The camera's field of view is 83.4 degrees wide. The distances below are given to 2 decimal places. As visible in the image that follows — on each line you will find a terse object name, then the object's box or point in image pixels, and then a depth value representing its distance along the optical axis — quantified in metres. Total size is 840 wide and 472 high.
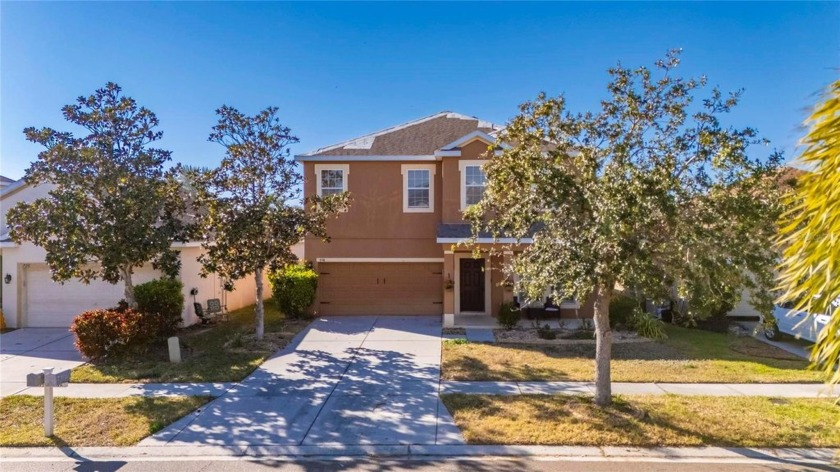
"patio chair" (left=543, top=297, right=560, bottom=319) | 15.37
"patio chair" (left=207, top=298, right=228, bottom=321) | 15.95
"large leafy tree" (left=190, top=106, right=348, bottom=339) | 11.76
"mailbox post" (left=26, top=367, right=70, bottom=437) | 6.77
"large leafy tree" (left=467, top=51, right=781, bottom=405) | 6.07
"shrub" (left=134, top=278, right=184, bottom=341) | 12.98
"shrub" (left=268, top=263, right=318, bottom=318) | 15.72
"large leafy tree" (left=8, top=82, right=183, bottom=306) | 10.54
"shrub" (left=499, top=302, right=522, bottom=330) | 14.30
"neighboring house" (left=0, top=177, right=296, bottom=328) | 14.77
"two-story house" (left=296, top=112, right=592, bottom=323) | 16.78
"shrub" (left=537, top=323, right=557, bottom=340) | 13.14
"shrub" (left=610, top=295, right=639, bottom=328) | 14.26
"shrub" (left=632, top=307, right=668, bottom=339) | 13.09
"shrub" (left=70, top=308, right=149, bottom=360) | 10.80
